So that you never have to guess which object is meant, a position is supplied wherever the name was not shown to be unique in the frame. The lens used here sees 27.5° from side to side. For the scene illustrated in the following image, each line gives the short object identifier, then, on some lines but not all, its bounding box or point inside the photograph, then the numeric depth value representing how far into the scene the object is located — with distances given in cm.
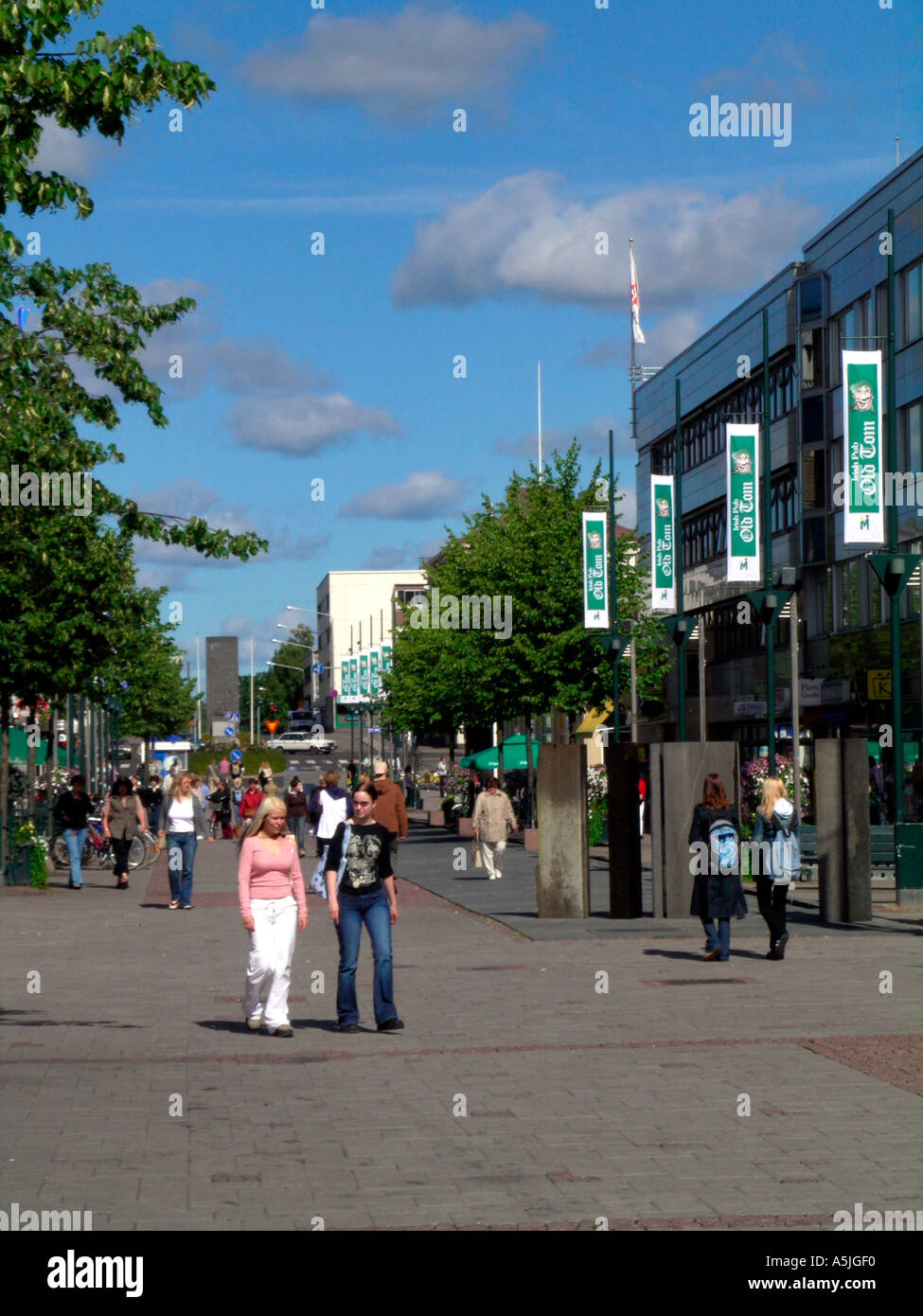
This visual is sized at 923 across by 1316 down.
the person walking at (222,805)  5409
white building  18475
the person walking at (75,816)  3042
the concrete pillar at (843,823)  2053
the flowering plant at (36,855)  2928
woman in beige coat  2919
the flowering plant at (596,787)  3825
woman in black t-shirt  1298
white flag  7111
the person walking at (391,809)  2270
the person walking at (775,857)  1720
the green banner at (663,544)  4081
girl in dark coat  1705
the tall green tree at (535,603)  4422
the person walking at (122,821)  3038
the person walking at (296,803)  3566
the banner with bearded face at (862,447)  2719
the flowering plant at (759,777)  3016
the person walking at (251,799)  3809
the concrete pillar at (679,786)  2117
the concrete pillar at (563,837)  2141
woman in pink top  1297
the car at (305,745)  13000
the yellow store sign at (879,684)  4244
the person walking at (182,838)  2494
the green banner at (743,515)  3559
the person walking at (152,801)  4459
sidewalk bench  2264
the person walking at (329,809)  2509
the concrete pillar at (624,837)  2141
